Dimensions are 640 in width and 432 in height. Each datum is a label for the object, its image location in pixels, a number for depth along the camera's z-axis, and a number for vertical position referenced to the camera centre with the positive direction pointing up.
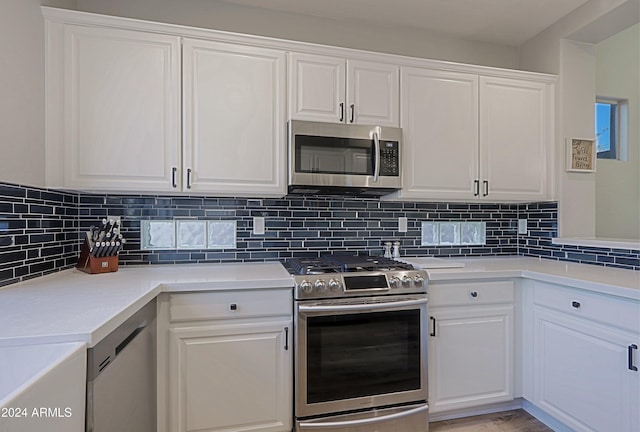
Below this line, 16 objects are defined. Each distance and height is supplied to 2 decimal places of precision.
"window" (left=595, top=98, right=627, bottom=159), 3.32 +0.88
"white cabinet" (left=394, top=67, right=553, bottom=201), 2.21 +0.54
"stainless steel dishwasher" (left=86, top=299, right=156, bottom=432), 1.00 -0.56
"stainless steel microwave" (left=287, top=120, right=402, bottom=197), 1.98 +0.35
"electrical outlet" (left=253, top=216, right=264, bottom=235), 2.27 -0.06
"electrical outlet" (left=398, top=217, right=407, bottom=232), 2.53 -0.06
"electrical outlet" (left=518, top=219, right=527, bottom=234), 2.72 -0.07
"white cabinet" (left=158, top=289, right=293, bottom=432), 1.61 -0.70
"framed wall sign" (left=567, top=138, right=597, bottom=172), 2.45 +0.45
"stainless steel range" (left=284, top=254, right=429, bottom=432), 1.71 -0.68
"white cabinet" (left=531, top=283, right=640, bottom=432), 1.49 -0.69
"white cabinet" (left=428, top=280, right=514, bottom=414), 1.93 -0.73
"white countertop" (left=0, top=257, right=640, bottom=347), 0.97 -0.31
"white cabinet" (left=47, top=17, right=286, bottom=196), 1.74 +0.55
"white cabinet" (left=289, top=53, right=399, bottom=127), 2.02 +0.76
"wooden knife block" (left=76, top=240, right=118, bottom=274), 1.81 -0.26
